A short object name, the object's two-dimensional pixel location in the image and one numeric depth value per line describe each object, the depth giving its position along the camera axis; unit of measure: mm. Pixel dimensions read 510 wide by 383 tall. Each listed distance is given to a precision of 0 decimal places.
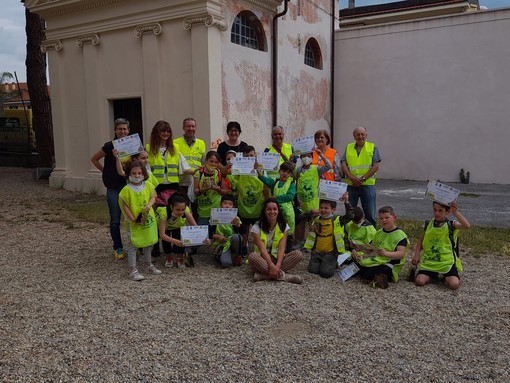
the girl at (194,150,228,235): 5887
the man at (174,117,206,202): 6105
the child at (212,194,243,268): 5637
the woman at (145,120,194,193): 5723
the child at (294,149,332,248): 6027
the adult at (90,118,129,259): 5785
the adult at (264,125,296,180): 6070
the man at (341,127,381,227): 6367
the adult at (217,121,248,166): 6198
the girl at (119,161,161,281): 5129
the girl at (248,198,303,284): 5078
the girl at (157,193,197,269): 5439
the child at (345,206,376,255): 5305
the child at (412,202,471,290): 4910
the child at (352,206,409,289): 4895
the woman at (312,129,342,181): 6165
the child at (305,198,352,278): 5367
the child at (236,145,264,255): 5930
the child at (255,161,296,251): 5750
